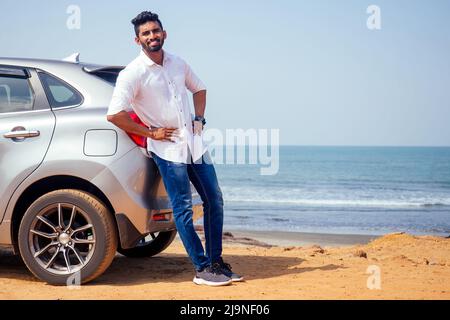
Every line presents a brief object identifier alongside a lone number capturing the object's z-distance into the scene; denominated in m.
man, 5.34
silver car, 5.35
